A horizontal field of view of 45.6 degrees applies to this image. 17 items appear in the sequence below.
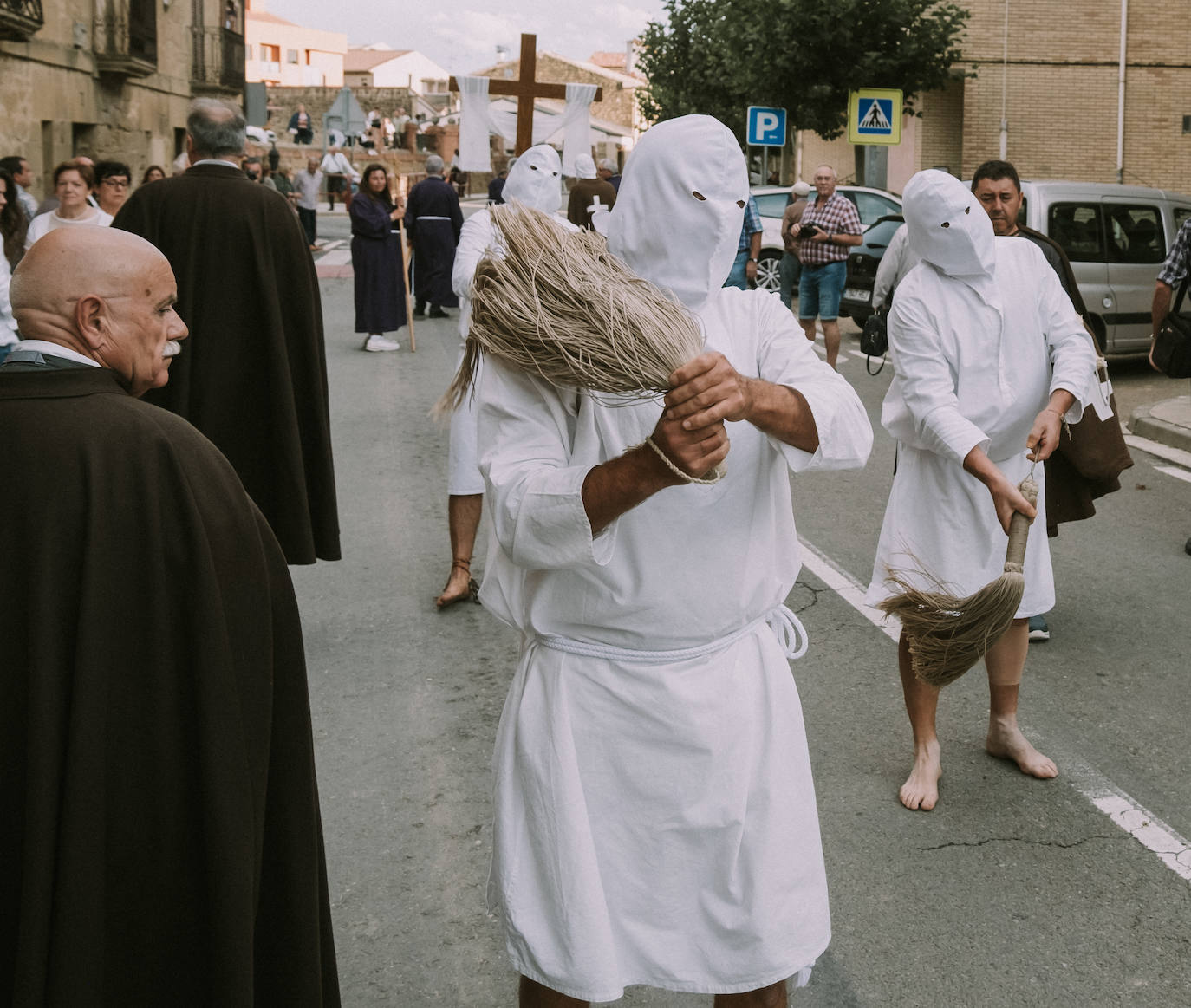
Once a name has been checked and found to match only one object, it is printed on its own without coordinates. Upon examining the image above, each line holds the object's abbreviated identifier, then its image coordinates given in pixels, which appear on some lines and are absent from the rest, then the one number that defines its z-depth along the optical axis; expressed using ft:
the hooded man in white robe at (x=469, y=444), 19.86
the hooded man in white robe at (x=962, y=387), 13.46
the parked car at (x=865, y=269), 51.75
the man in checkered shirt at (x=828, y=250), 46.42
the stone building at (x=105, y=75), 59.98
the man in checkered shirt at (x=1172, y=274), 25.73
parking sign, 72.74
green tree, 81.82
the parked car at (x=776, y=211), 59.11
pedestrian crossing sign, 64.18
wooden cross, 33.86
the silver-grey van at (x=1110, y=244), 42.60
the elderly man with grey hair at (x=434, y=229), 52.34
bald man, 6.82
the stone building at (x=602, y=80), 286.25
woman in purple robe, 48.06
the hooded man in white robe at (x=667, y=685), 7.70
